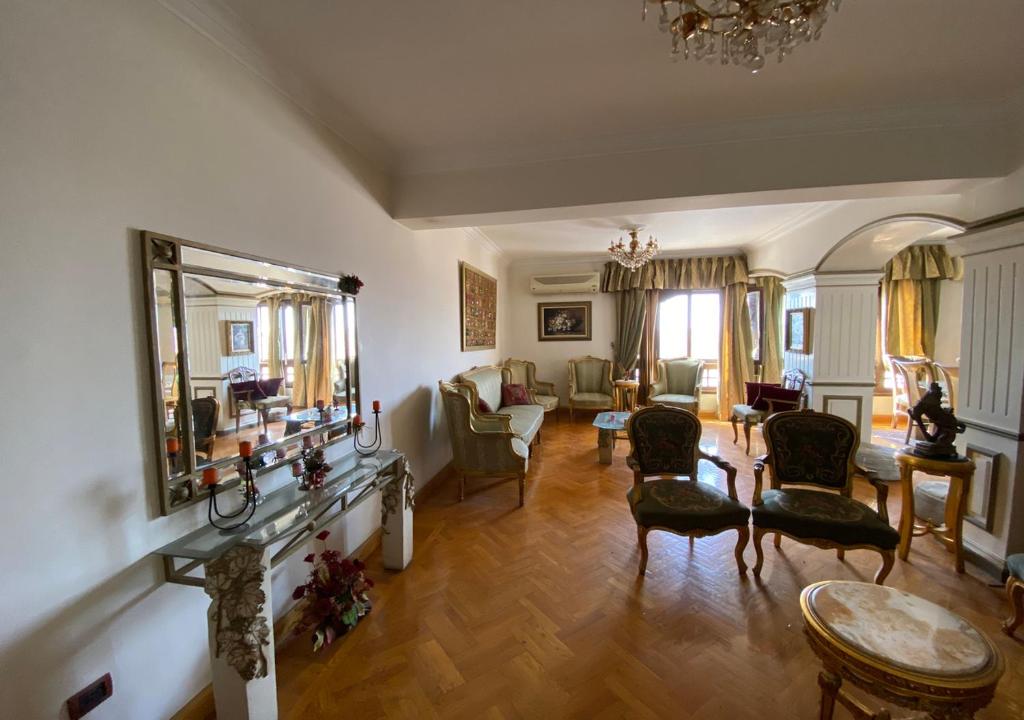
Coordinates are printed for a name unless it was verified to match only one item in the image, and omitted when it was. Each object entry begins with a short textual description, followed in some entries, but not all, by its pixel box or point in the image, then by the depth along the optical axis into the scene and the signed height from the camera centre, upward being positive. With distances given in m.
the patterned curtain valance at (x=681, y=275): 5.70 +0.94
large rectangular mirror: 1.34 -0.07
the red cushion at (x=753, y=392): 4.45 -0.70
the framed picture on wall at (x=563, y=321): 6.46 +0.27
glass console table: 1.29 -0.88
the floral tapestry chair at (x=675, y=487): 2.16 -0.96
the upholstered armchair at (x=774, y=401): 4.14 -0.75
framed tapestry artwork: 4.40 +0.39
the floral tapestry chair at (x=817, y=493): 1.99 -0.96
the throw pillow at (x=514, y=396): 4.90 -0.75
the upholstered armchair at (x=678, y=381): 5.51 -0.70
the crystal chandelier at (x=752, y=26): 1.19 +1.00
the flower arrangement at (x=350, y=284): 2.24 +0.33
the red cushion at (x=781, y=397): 4.13 -0.70
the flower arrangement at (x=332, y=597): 1.81 -1.28
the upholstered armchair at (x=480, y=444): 3.25 -0.92
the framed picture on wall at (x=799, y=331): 4.12 +0.02
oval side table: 1.09 -0.99
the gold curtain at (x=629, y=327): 6.13 +0.14
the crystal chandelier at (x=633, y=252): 4.49 +1.02
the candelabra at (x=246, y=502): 1.43 -0.64
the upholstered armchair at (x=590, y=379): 6.02 -0.68
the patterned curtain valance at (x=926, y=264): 5.12 +0.92
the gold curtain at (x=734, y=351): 5.71 -0.26
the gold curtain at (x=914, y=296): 5.17 +0.50
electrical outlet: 1.10 -1.06
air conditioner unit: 6.19 +0.88
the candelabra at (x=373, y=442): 2.38 -0.65
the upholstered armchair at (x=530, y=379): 5.73 -0.65
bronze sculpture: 2.29 -0.57
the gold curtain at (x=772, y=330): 5.33 +0.04
